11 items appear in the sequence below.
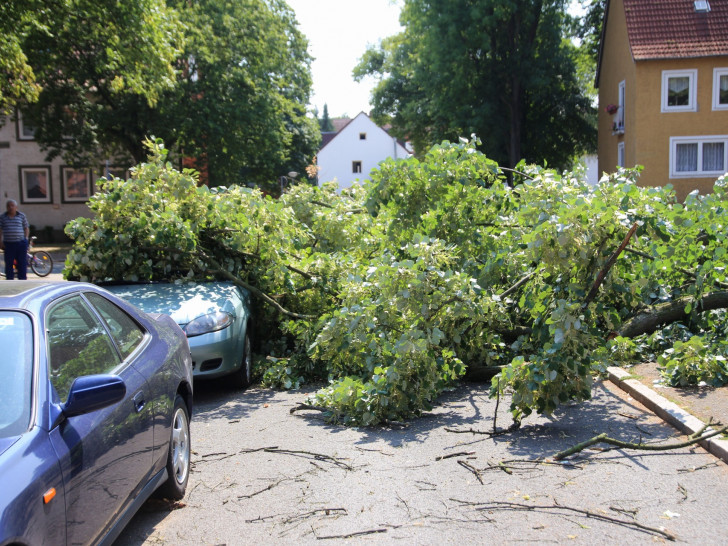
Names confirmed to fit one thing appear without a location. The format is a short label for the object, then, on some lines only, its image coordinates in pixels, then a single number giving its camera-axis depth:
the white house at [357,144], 78.38
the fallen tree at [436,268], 5.96
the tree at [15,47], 14.16
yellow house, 30.89
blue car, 2.75
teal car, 7.35
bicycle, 21.34
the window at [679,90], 31.12
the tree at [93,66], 17.02
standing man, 16.59
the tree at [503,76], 35.75
